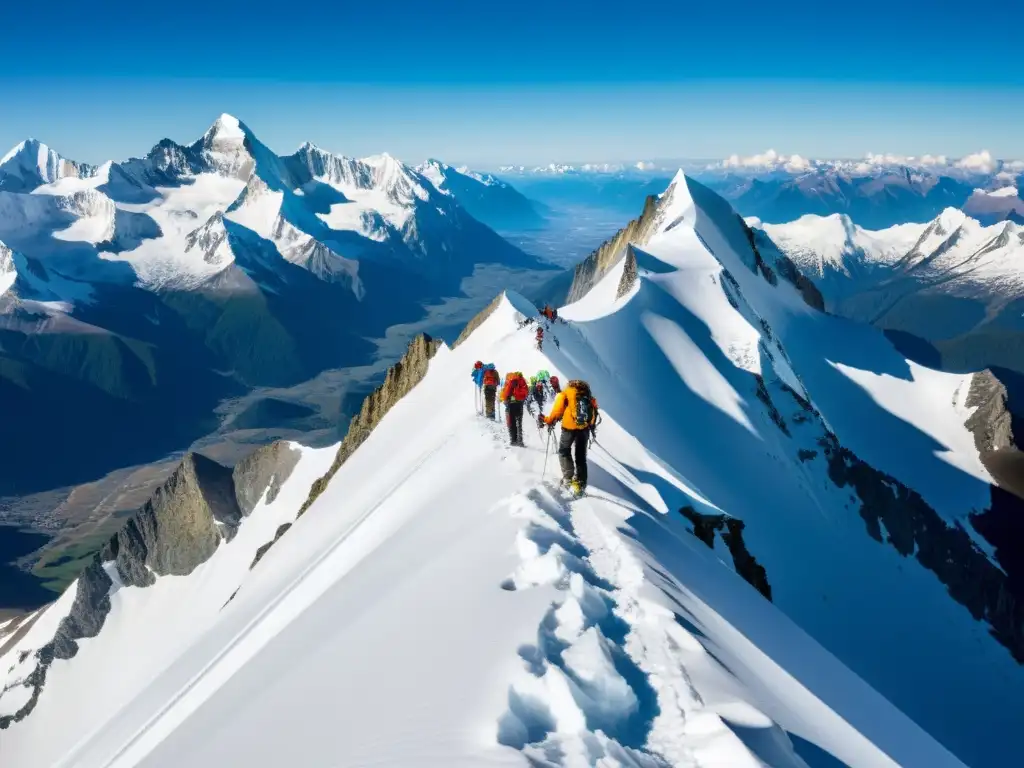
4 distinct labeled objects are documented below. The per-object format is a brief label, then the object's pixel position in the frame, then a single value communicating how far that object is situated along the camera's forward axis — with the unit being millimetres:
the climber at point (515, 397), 23016
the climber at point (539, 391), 26406
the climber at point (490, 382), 28250
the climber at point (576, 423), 17969
